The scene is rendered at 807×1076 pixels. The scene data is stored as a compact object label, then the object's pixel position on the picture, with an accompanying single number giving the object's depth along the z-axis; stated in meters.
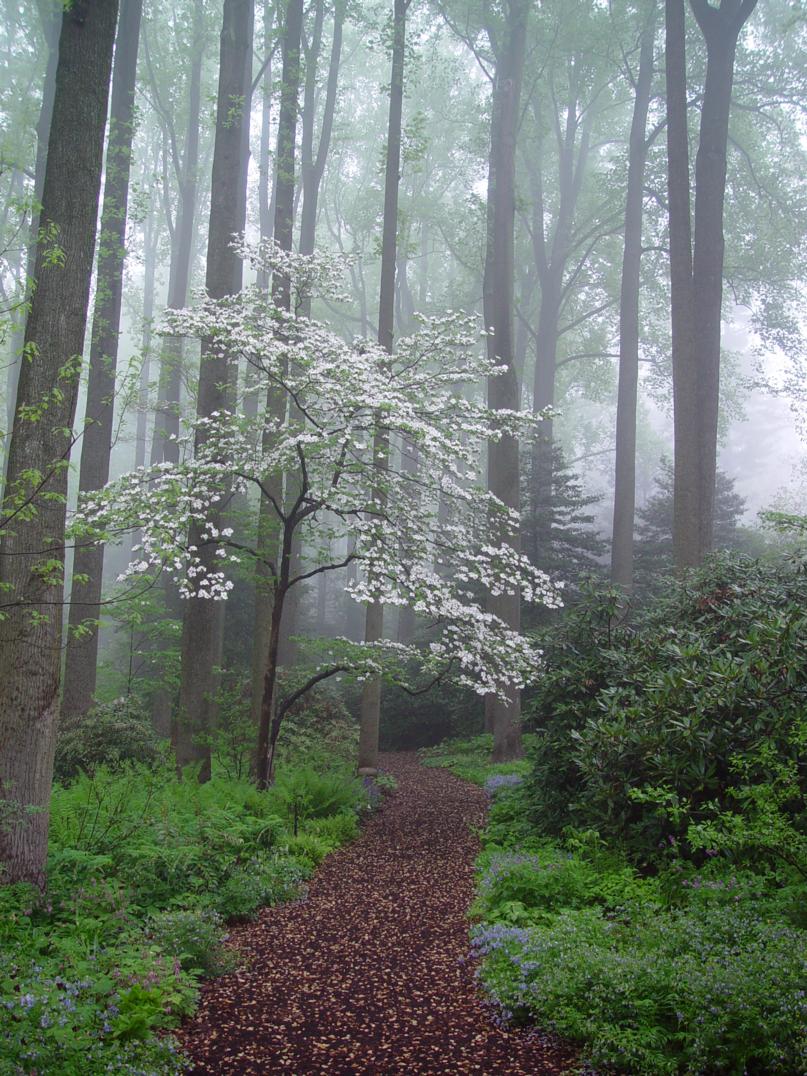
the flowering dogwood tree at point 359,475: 7.25
